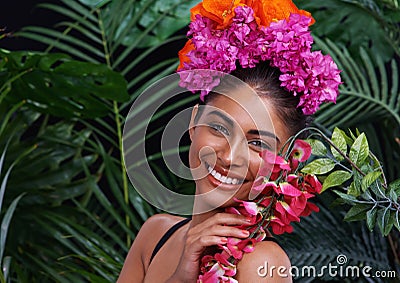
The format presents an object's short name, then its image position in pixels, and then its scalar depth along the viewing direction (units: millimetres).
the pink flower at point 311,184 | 1627
